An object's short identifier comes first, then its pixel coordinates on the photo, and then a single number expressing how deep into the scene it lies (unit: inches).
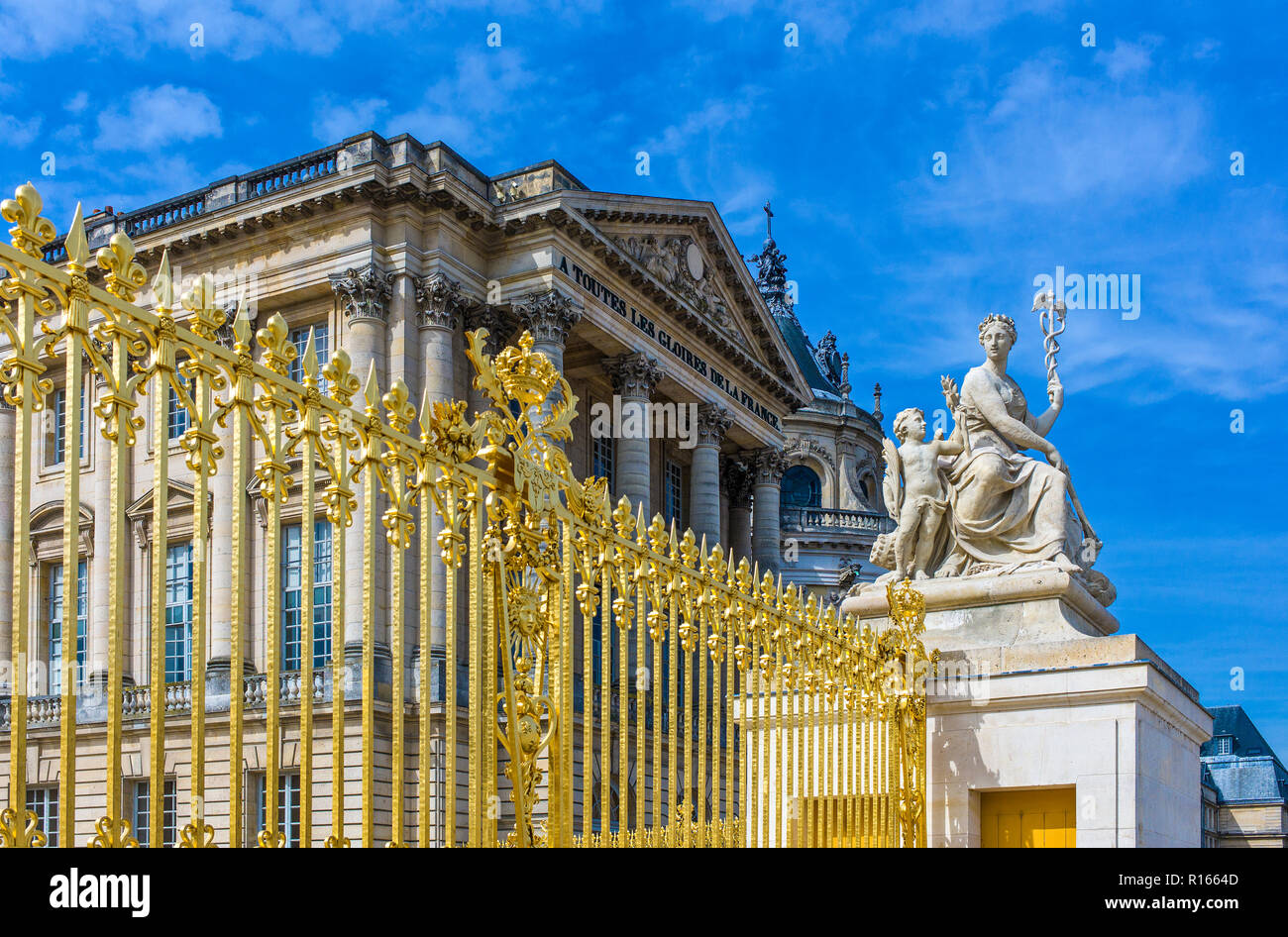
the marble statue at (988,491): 335.9
